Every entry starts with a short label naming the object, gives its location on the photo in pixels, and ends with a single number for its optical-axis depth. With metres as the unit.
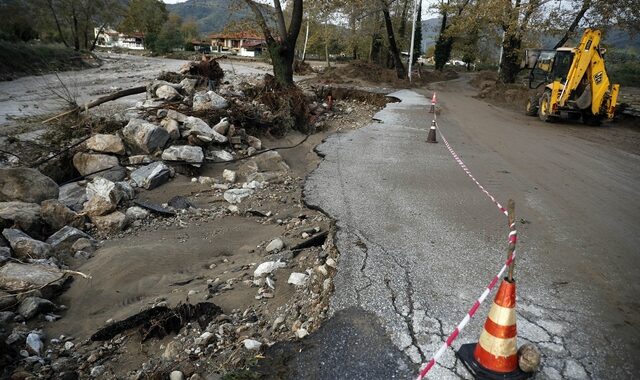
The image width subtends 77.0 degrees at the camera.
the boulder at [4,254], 4.34
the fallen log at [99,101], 8.84
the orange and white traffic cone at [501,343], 2.58
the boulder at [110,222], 5.62
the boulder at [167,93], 10.23
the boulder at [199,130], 8.42
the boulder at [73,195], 6.23
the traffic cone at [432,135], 9.98
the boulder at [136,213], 5.93
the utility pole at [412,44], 24.44
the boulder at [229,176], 7.57
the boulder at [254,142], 9.34
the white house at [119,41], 86.94
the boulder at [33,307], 3.74
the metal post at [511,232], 2.61
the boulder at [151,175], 6.98
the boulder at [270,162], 8.46
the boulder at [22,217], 5.11
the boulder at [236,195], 6.62
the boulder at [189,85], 11.15
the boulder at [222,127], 9.00
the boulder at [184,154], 7.74
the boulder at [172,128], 8.30
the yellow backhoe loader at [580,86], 11.96
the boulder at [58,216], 5.50
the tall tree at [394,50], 24.38
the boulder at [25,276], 3.99
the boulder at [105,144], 7.69
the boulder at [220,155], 8.40
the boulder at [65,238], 4.99
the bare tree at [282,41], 14.78
